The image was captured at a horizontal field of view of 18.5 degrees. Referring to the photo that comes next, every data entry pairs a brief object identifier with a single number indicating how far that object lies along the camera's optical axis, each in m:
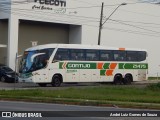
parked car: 46.56
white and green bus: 37.91
